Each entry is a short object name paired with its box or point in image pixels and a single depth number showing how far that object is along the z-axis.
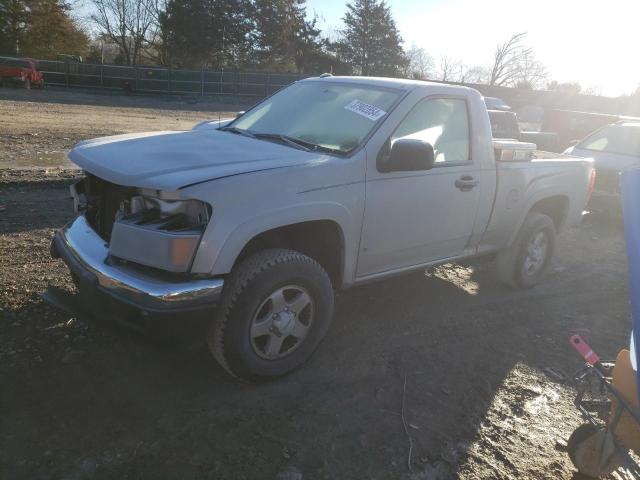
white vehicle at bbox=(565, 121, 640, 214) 8.52
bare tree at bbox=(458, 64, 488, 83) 64.93
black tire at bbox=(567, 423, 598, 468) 2.69
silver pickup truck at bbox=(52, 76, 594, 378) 2.79
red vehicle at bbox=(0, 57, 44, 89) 28.50
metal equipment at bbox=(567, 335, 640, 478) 2.43
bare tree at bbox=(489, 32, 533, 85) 60.06
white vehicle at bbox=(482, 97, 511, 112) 23.03
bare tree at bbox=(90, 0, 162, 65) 50.75
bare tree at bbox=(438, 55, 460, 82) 71.11
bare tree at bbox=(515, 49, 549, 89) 61.00
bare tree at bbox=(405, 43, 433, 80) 67.80
